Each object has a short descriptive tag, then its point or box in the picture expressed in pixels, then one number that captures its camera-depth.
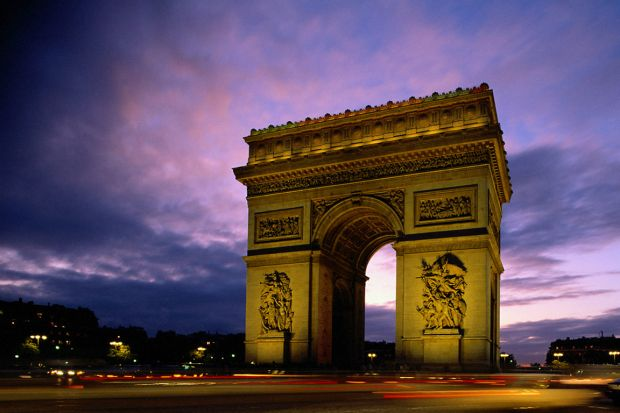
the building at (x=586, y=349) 132.00
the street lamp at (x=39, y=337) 93.45
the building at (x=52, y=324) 94.82
